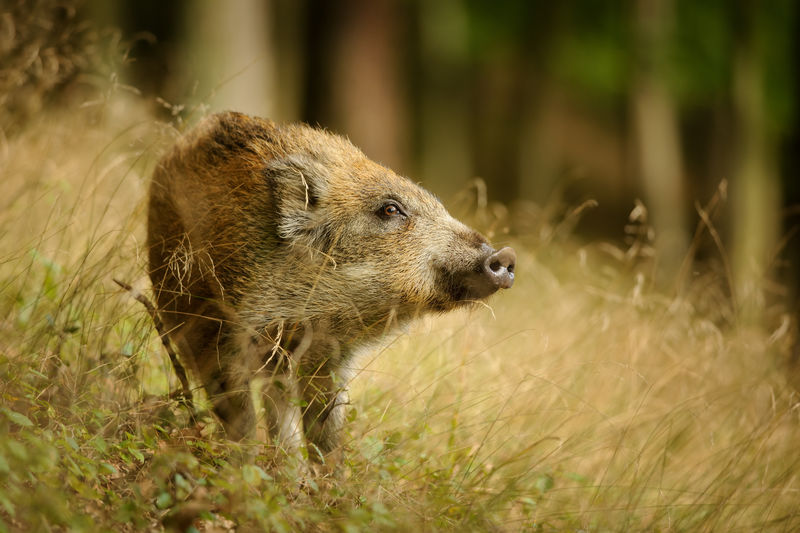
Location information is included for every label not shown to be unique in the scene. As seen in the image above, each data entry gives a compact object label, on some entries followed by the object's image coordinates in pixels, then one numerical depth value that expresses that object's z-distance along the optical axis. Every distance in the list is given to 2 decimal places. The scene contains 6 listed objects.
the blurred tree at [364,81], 20.45
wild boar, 7.32
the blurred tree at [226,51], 16.67
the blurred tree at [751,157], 20.48
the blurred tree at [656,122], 22.44
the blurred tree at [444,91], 32.62
